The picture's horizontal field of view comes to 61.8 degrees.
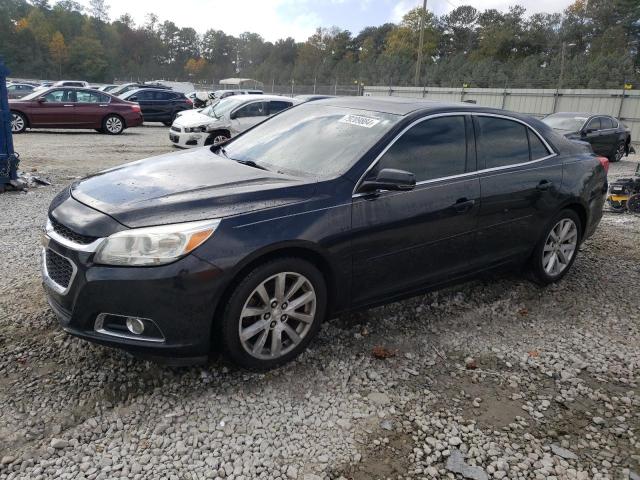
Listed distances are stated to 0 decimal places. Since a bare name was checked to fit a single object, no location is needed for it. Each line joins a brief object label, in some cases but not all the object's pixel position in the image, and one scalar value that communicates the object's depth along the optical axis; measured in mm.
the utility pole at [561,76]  30981
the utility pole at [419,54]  36562
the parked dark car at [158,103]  22008
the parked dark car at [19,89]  26752
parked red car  16375
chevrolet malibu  2918
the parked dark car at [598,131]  13992
